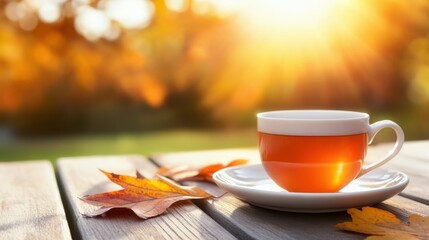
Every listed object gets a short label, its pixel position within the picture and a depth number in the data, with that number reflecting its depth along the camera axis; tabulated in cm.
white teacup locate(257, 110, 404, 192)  84
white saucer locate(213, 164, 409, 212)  76
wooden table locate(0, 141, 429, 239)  72
